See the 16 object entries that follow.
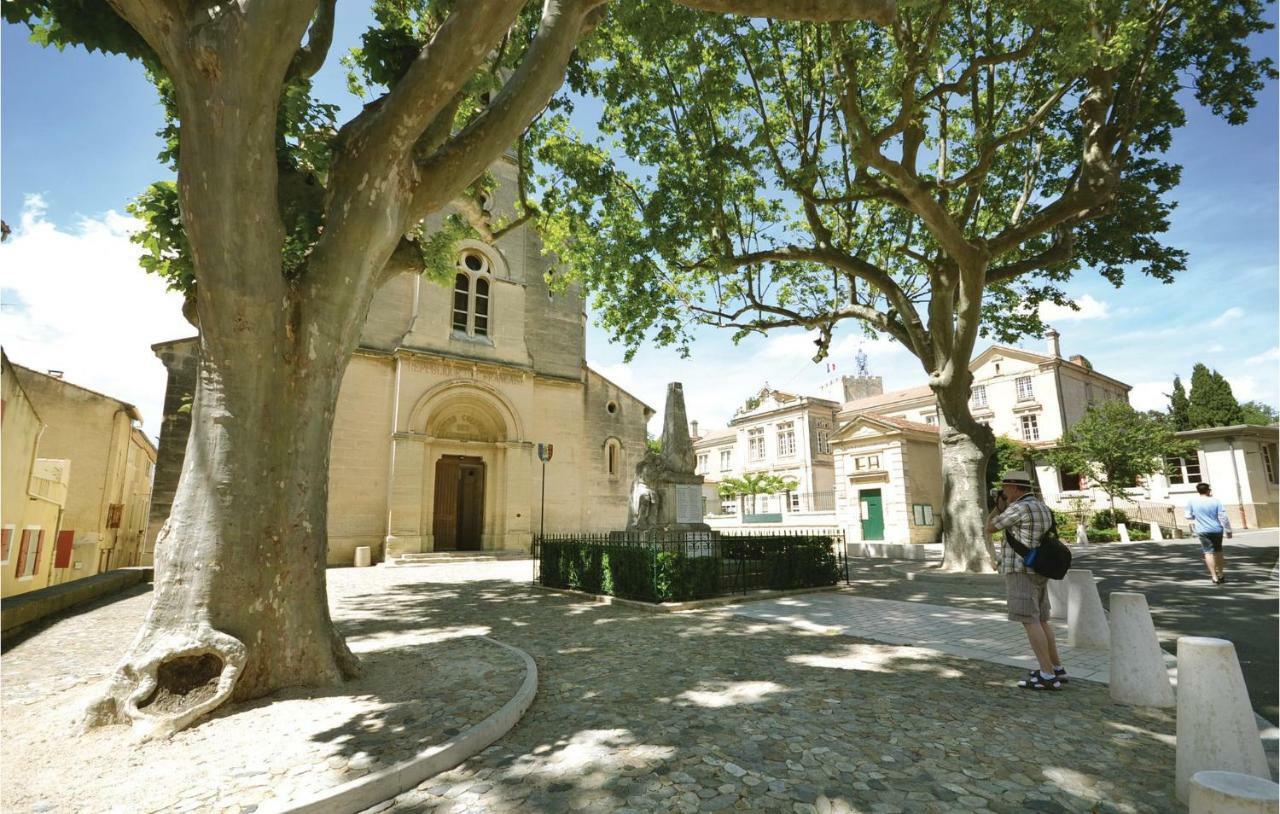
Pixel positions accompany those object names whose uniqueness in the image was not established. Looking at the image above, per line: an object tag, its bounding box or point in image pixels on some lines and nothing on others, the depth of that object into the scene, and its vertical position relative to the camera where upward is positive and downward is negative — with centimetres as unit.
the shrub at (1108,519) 2591 -66
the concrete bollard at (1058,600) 820 -132
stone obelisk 1276 +45
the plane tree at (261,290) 453 +191
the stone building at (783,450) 4647 +496
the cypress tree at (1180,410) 4312 +687
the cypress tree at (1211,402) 4078 +700
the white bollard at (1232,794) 219 -111
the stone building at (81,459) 1412 +158
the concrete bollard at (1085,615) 654 -124
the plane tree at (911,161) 1115 +772
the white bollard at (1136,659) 469 -125
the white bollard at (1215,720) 318 -118
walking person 1089 -44
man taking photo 516 -76
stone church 1836 +339
